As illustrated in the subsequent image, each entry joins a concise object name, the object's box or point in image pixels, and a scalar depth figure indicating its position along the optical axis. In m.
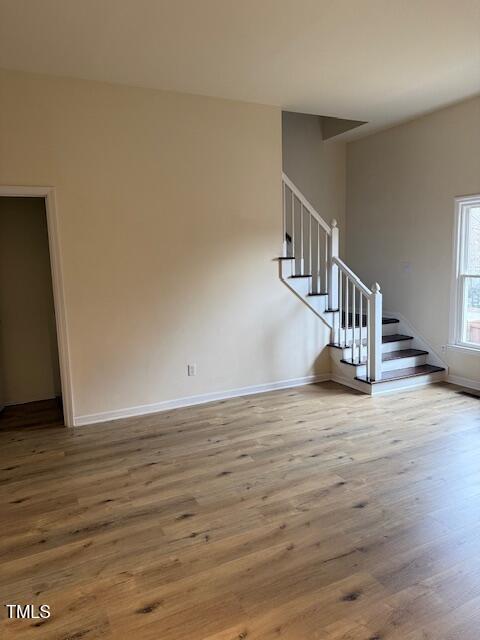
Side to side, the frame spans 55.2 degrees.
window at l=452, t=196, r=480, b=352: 4.98
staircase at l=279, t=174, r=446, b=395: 4.94
